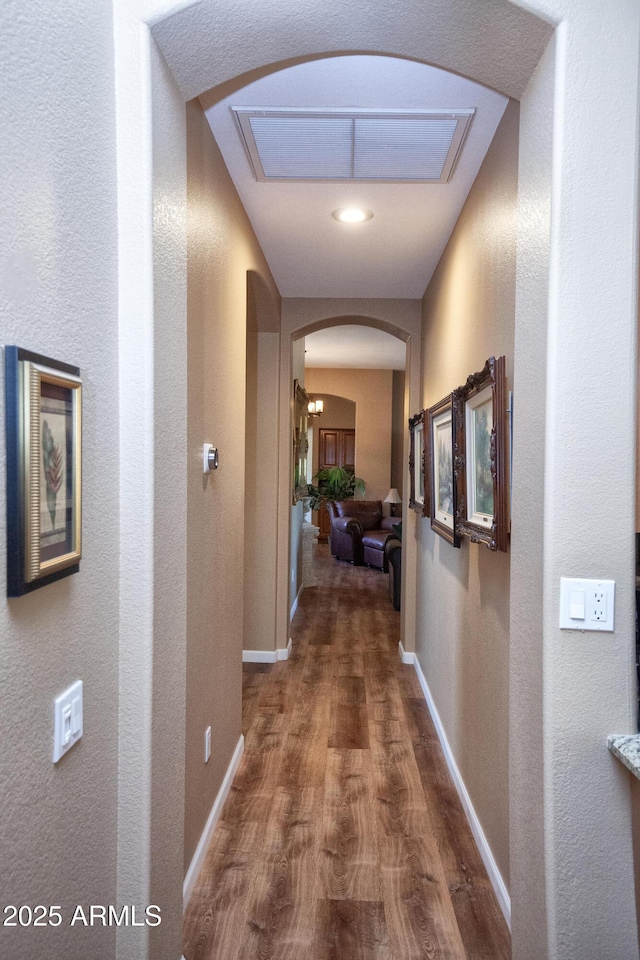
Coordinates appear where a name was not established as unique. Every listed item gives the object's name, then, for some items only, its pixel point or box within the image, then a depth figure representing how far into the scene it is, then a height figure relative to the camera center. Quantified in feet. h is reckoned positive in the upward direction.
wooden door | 37.09 +1.12
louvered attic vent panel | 6.82 +3.92
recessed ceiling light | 9.28 +3.95
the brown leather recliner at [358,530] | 28.14 -2.95
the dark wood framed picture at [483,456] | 6.24 +0.14
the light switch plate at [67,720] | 3.46 -1.49
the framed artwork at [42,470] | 2.89 -0.01
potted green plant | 31.81 -0.94
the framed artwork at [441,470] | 9.04 -0.02
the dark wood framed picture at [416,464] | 12.35 +0.09
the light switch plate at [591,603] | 4.16 -0.92
